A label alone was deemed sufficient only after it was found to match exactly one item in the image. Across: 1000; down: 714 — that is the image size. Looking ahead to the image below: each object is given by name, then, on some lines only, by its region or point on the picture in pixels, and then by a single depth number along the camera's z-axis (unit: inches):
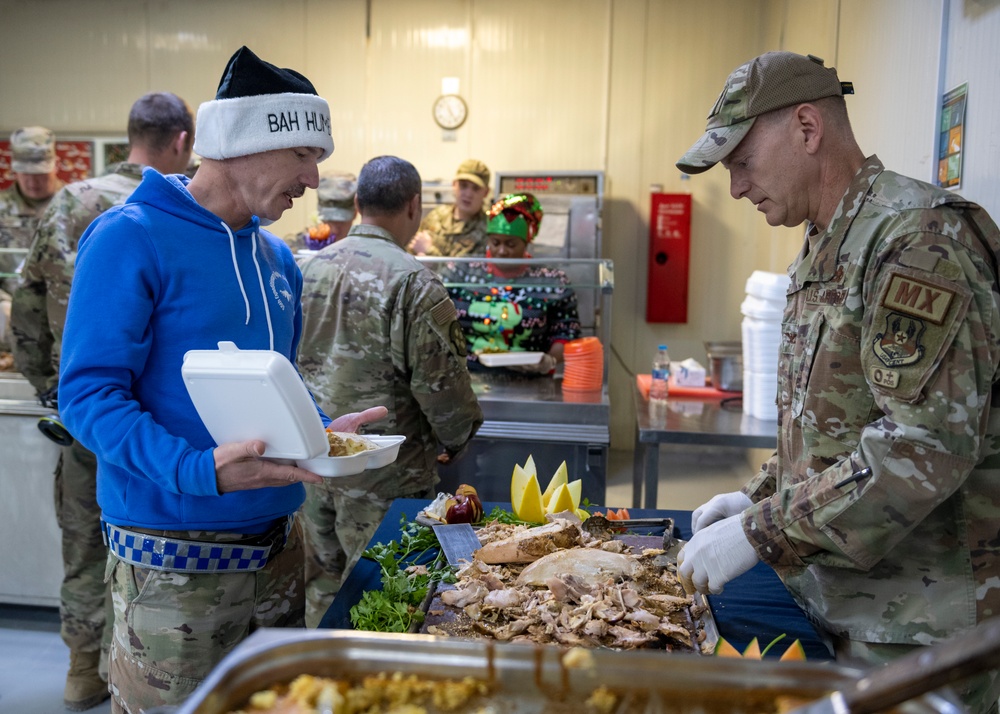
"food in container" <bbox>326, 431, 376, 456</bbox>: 63.5
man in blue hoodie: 56.4
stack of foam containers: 128.6
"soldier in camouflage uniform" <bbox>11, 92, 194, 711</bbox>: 112.6
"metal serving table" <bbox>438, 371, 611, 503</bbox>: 136.2
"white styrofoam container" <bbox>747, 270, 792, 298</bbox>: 127.6
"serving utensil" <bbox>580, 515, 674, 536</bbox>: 74.9
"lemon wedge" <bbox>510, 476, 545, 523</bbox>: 79.7
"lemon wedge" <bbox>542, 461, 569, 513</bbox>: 85.6
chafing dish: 31.2
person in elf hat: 162.6
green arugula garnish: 56.8
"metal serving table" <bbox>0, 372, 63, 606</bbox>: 133.4
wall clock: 267.6
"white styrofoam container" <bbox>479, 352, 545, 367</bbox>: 153.9
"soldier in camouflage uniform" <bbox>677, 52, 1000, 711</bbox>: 48.3
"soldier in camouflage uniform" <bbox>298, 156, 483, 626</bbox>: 105.0
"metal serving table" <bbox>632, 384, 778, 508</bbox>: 123.6
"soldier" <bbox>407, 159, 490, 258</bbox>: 225.0
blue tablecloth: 57.1
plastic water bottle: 153.0
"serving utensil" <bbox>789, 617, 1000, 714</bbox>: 23.1
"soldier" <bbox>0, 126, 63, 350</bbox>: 169.0
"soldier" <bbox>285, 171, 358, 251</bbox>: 164.2
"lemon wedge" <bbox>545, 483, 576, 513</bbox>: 80.1
